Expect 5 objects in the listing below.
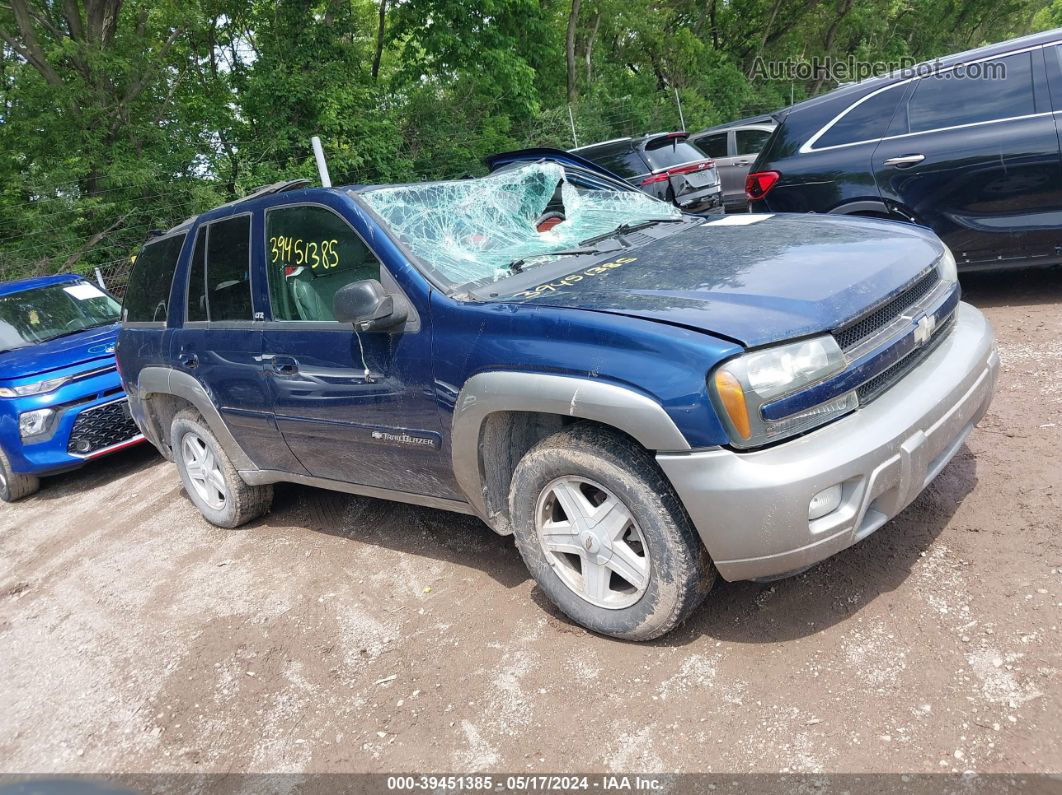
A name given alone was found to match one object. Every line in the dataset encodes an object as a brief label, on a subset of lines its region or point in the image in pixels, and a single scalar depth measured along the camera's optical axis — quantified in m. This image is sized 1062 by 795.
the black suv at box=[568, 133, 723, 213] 9.70
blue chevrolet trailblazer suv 2.36
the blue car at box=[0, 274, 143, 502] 5.98
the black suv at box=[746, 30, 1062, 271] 5.03
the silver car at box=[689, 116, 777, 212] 11.70
